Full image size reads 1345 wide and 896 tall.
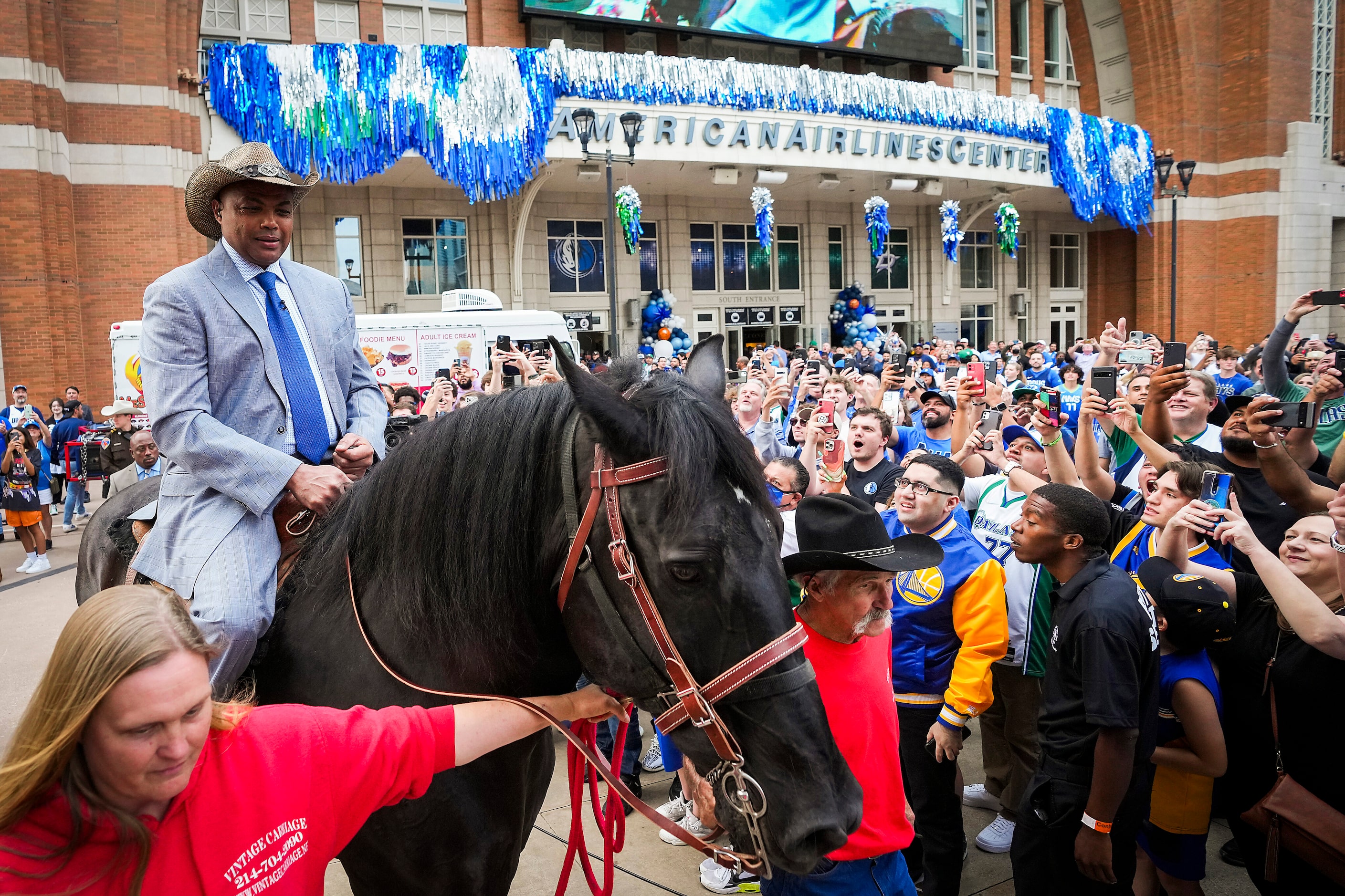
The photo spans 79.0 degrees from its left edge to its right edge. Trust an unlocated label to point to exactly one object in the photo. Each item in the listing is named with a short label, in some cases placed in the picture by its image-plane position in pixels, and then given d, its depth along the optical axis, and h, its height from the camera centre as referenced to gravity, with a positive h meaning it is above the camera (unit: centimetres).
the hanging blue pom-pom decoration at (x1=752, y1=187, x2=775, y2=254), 2125 +416
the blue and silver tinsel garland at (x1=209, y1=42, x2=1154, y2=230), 1744 +639
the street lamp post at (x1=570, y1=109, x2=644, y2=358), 1453 +431
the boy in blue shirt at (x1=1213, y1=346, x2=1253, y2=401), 1001 -27
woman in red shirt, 134 -72
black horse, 169 -53
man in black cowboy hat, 253 -102
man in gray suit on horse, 230 -6
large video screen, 2328 +1066
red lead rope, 210 -119
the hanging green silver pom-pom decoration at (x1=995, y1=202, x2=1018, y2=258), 2408 +409
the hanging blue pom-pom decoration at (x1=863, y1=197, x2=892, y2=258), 2258 +405
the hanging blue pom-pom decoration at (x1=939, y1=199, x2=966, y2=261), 2352 +400
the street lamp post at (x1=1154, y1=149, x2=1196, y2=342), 2080 +491
